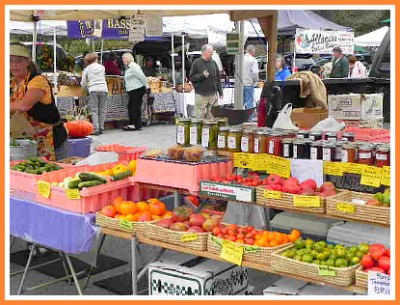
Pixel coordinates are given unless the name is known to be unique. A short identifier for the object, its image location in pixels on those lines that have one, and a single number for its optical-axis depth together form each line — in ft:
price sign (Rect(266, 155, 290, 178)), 13.52
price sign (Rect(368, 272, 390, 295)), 9.98
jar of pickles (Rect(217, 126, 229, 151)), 14.66
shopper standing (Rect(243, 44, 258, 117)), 40.50
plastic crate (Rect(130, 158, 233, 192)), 13.48
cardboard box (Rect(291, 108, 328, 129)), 18.99
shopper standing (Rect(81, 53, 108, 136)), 39.45
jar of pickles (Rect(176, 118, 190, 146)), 15.28
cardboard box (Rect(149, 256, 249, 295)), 11.98
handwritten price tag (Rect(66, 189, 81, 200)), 13.65
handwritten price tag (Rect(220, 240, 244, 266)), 11.42
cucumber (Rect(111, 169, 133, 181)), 14.58
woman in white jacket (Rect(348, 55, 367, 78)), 47.06
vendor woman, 17.54
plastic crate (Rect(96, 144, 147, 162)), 17.62
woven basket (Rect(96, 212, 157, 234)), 12.87
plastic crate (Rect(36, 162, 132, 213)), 13.76
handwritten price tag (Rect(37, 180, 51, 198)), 14.24
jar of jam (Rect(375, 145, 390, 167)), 12.41
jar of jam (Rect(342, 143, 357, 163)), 12.80
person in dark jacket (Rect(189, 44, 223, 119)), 37.37
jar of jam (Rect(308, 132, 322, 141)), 14.09
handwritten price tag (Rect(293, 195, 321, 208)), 11.77
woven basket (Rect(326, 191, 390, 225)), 11.03
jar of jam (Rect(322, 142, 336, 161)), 13.05
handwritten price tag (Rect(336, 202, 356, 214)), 11.34
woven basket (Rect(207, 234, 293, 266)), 11.27
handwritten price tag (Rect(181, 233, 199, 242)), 12.09
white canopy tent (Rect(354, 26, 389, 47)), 73.10
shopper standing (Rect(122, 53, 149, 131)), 41.60
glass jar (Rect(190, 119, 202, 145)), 15.08
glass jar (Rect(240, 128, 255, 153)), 14.24
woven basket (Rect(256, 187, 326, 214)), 11.89
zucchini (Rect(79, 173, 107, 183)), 14.12
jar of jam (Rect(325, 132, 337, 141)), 14.07
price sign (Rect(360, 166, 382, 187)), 12.32
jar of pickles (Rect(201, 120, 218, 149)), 14.89
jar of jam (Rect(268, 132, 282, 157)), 13.84
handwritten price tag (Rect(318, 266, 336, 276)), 10.38
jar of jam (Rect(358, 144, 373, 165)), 12.64
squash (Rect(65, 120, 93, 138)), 26.73
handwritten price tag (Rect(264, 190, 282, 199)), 12.21
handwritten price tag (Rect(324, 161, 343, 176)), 12.82
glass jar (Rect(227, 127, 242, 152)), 14.43
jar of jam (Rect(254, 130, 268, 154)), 13.99
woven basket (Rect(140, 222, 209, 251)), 12.07
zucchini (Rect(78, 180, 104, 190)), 13.75
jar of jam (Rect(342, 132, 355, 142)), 14.15
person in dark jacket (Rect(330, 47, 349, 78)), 42.91
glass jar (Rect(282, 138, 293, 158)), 13.60
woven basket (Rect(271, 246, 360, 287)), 10.30
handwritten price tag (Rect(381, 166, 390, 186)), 12.24
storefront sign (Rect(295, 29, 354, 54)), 46.75
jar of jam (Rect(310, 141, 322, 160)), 13.23
